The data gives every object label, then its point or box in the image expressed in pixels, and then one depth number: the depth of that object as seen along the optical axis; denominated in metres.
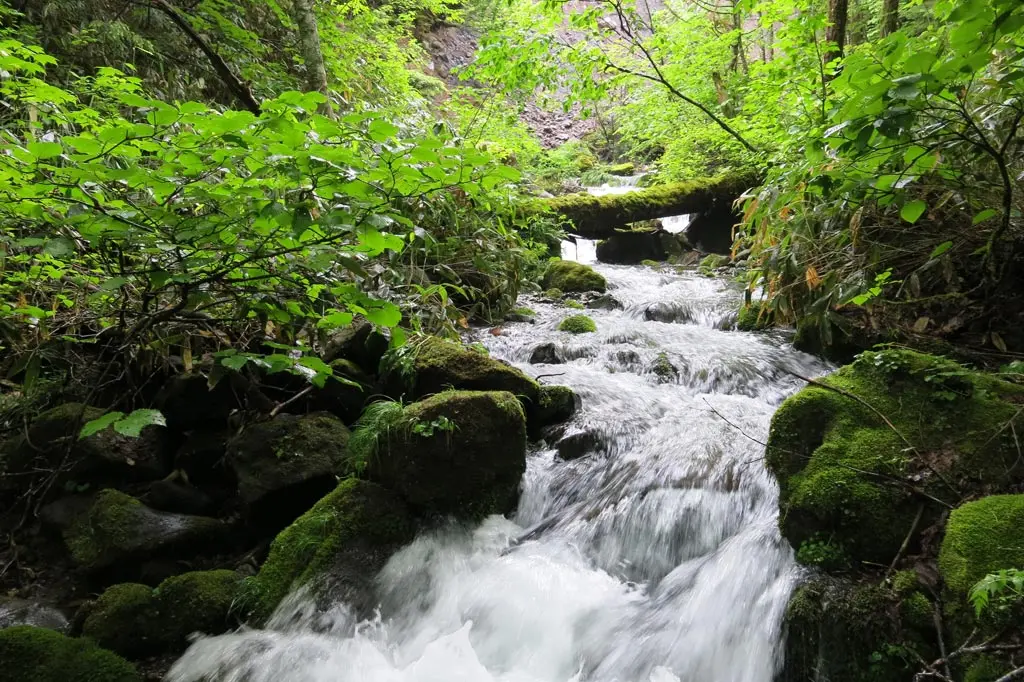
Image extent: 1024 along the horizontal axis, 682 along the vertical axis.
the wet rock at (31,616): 2.95
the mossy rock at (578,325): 6.70
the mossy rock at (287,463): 3.43
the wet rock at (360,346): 4.35
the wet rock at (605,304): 8.08
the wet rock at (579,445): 4.17
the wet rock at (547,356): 5.81
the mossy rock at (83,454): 3.64
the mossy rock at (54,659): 2.33
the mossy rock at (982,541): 1.95
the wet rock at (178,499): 3.56
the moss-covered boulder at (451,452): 3.41
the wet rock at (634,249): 12.37
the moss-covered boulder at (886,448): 2.39
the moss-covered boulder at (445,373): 4.16
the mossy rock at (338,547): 3.00
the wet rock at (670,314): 7.35
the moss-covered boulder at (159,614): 2.71
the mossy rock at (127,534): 3.16
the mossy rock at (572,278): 9.04
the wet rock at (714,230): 11.79
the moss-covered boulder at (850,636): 2.02
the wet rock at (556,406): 4.50
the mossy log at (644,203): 10.25
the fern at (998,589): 1.73
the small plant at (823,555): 2.39
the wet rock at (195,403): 3.80
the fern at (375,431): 3.47
